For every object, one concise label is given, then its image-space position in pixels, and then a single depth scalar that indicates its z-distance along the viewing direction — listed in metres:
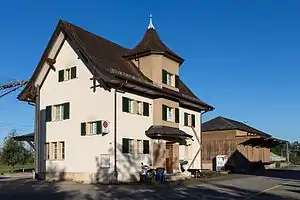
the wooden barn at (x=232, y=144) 41.59
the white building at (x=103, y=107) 24.22
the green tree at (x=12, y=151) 46.65
